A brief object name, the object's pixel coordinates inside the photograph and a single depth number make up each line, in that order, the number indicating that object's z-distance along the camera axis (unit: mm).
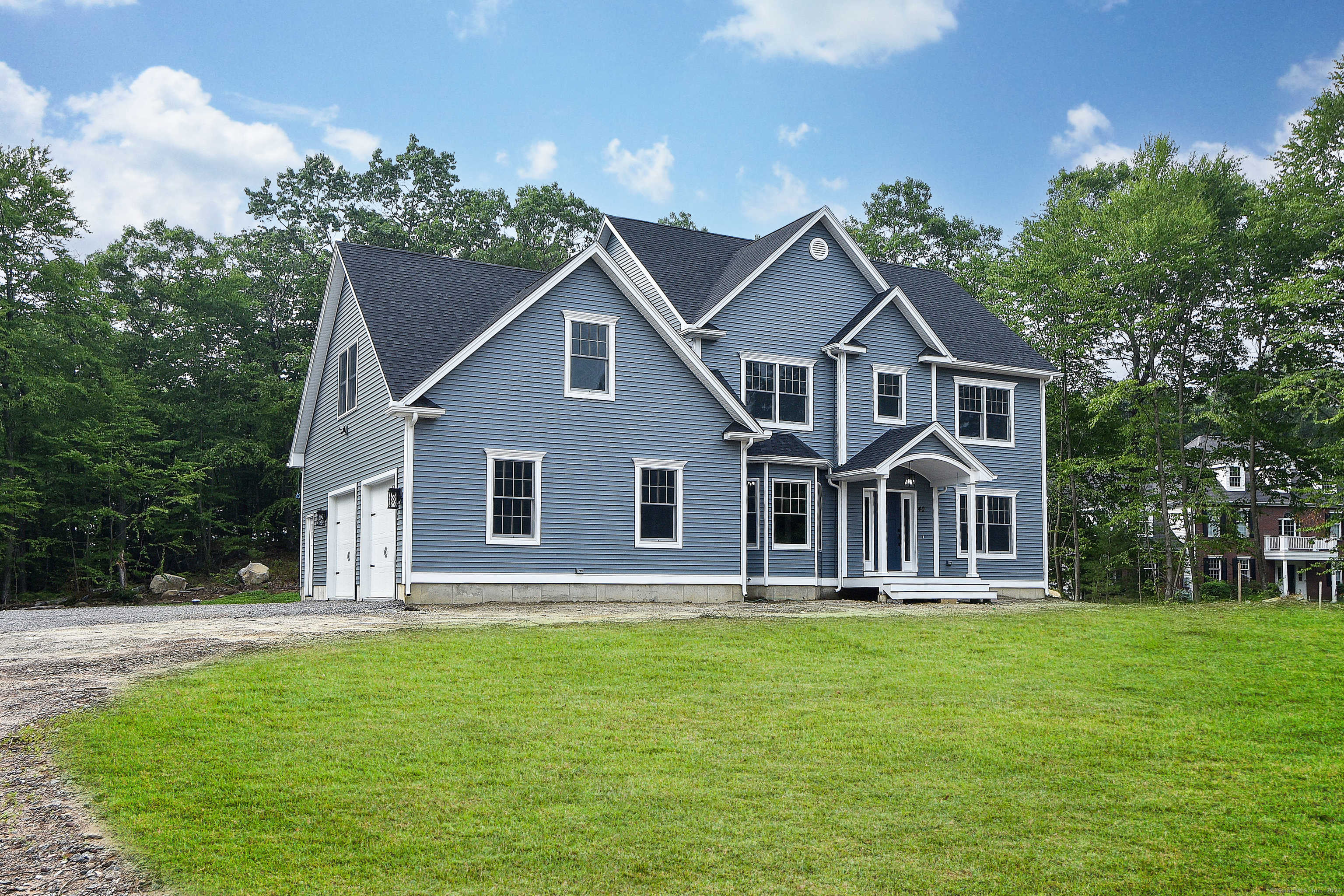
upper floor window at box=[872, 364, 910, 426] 26219
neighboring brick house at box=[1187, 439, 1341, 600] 56125
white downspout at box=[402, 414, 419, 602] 19141
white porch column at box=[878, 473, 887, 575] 24938
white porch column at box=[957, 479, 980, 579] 24797
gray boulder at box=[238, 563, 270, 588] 36312
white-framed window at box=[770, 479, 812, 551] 24578
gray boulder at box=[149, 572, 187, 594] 35719
